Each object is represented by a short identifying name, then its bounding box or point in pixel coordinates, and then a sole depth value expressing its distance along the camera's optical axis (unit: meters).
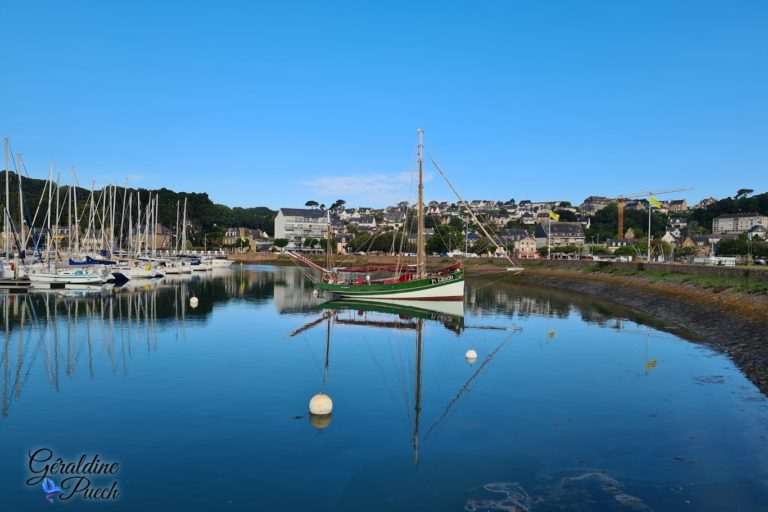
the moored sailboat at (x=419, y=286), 59.12
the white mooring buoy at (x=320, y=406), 19.59
